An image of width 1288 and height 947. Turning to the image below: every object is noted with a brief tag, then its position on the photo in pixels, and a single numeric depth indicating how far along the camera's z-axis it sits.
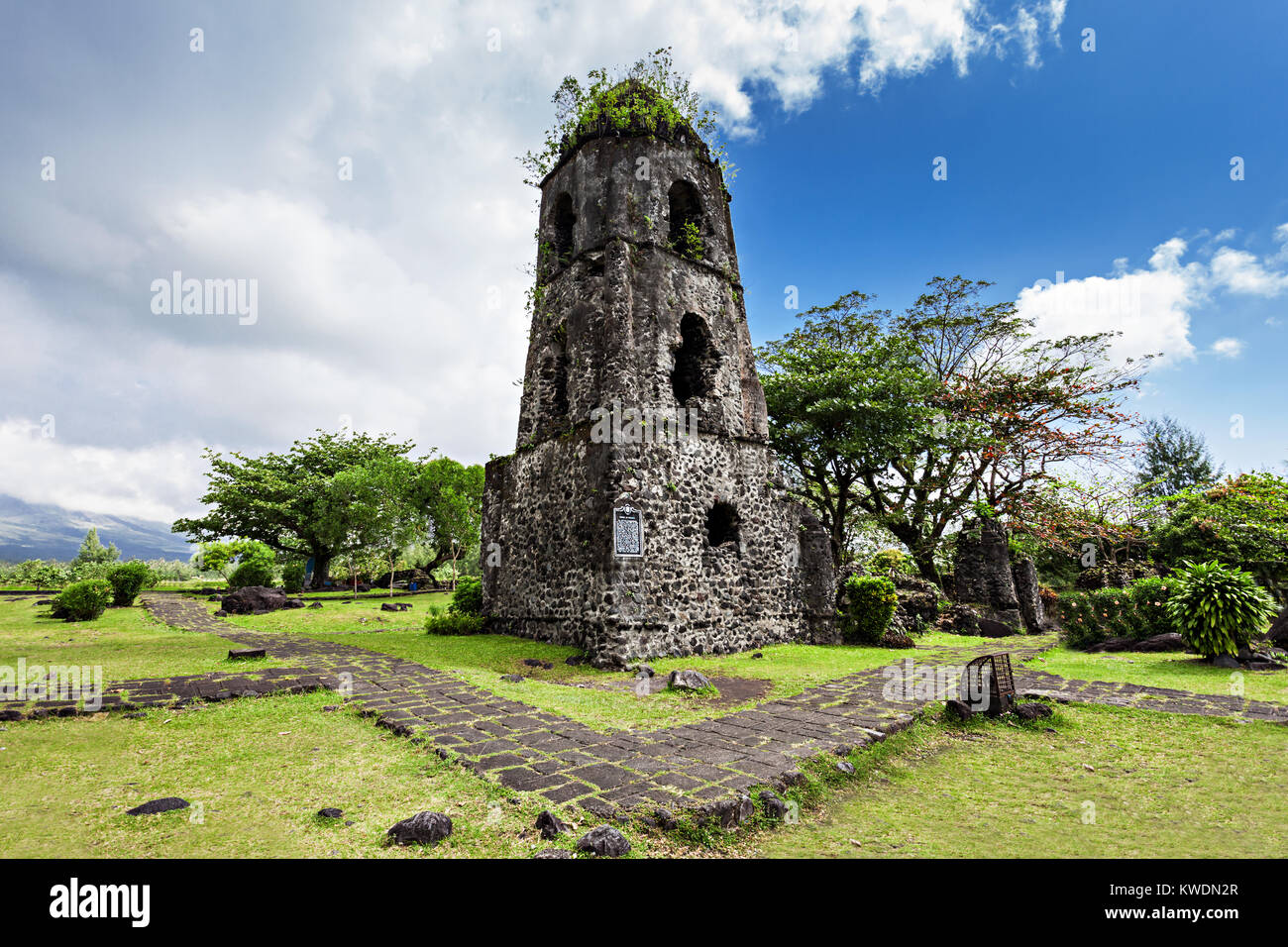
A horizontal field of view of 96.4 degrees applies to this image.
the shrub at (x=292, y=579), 24.05
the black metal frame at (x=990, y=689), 6.40
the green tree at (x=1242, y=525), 13.70
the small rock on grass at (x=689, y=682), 7.45
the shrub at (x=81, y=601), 14.24
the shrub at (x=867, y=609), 13.30
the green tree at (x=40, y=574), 23.45
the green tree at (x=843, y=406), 17.23
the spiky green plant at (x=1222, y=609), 8.62
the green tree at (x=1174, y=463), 26.06
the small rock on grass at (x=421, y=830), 3.12
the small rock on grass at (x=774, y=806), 3.77
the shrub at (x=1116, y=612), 12.01
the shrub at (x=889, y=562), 16.92
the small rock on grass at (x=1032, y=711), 6.19
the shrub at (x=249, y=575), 20.83
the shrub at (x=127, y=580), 17.56
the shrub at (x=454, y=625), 13.70
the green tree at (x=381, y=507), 26.19
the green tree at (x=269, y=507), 30.53
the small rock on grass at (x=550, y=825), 3.19
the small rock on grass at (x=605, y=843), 3.01
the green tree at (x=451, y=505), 28.72
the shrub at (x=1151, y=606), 11.42
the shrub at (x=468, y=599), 15.14
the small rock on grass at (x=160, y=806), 3.46
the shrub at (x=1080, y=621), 12.49
